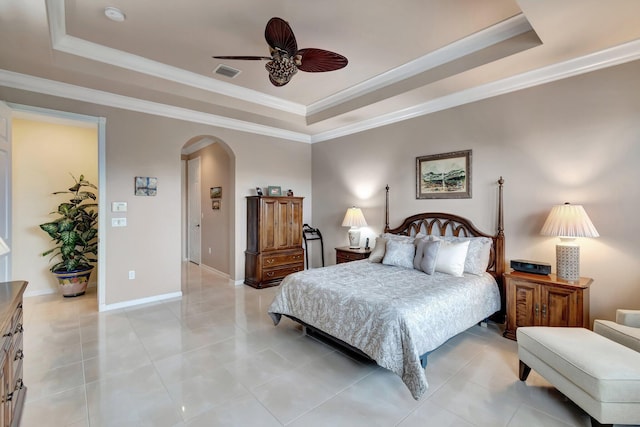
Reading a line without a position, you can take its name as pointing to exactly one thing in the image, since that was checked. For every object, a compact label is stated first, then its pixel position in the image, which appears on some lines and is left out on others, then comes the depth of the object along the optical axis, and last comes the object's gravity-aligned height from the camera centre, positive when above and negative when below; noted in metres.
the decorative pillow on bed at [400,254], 3.64 -0.56
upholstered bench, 1.69 -0.99
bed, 2.20 -0.78
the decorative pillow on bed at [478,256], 3.34 -0.53
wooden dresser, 1.46 -0.82
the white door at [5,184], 2.77 +0.23
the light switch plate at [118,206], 3.94 +0.02
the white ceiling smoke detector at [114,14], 2.47 +1.64
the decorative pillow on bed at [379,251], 3.98 -0.57
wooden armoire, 4.99 -0.55
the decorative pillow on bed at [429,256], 3.32 -0.53
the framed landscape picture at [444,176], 3.81 +0.45
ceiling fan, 2.25 +1.28
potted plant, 4.32 -0.46
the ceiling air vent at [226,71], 3.48 +1.64
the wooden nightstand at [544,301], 2.68 -0.88
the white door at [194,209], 6.89 -0.03
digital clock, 2.99 -0.59
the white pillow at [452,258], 3.27 -0.55
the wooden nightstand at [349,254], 4.58 -0.71
